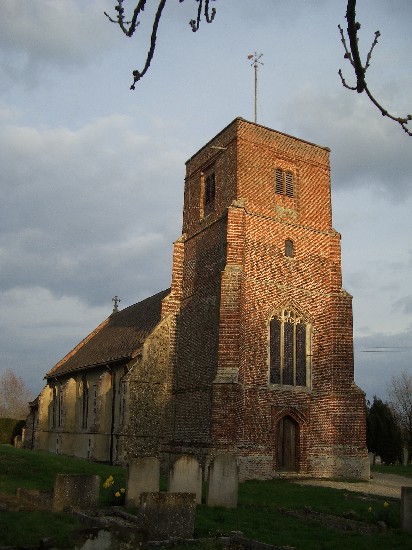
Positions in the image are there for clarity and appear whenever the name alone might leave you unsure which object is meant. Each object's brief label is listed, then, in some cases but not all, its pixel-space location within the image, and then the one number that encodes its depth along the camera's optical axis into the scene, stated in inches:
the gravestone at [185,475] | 490.6
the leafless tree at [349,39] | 149.9
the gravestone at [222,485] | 490.0
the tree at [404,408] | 1800.4
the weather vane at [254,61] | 994.1
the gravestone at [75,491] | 417.1
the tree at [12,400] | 3043.8
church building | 783.1
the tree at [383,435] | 1385.3
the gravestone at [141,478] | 458.3
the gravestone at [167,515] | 354.0
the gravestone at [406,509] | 407.2
